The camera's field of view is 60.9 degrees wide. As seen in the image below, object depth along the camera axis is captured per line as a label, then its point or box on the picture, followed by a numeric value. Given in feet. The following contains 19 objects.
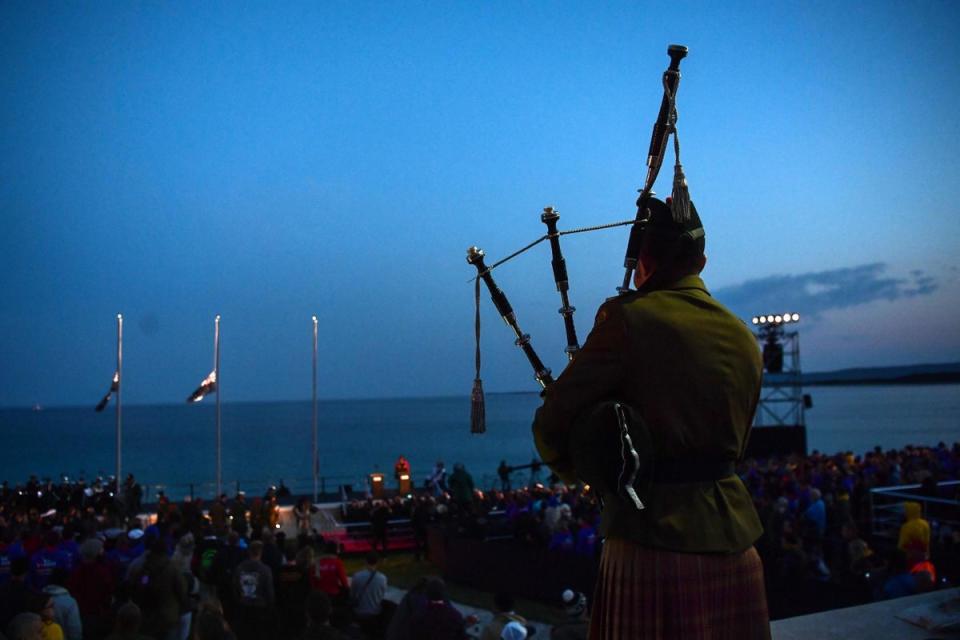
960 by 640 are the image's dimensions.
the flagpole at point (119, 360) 74.71
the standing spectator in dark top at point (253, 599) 23.36
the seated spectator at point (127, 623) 17.33
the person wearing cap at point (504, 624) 20.21
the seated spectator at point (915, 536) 25.46
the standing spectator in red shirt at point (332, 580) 26.40
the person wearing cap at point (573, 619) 18.58
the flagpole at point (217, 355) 73.25
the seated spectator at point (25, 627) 16.96
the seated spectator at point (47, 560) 24.25
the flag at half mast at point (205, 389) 70.38
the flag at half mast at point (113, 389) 75.13
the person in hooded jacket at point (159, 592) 22.66
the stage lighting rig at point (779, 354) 106.73
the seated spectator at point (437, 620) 19.38
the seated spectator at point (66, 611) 21.12
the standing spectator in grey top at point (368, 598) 25.64
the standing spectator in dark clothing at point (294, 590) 24.76
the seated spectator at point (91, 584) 25.11
